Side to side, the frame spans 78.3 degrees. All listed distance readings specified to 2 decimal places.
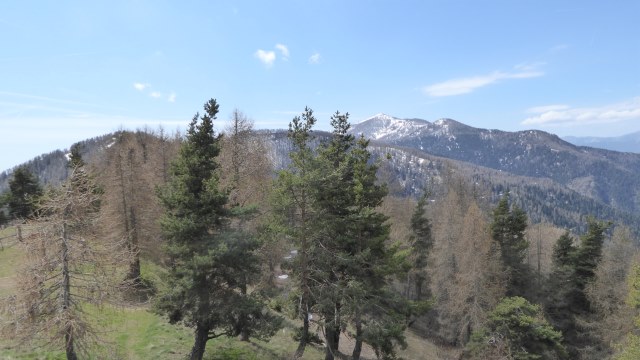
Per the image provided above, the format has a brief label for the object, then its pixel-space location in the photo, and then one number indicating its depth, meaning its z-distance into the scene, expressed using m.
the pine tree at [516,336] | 23.73
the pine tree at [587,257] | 36.97
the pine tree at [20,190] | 48.95
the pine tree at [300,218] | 17.22
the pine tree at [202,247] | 15.90
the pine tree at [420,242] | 46.12
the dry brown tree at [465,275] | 33.34
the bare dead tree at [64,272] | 12.05
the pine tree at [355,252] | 17.61
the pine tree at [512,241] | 36.47
